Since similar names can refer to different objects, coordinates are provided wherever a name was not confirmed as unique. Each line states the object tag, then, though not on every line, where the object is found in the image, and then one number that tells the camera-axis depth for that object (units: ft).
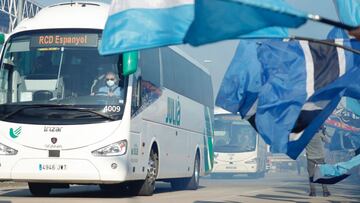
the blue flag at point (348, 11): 42.27
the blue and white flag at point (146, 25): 26.27
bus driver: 48.44
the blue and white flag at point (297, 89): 41.47
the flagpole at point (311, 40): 26.55
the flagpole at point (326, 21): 23.20
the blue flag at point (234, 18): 23.39
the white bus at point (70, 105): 48.06
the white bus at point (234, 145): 116.88
